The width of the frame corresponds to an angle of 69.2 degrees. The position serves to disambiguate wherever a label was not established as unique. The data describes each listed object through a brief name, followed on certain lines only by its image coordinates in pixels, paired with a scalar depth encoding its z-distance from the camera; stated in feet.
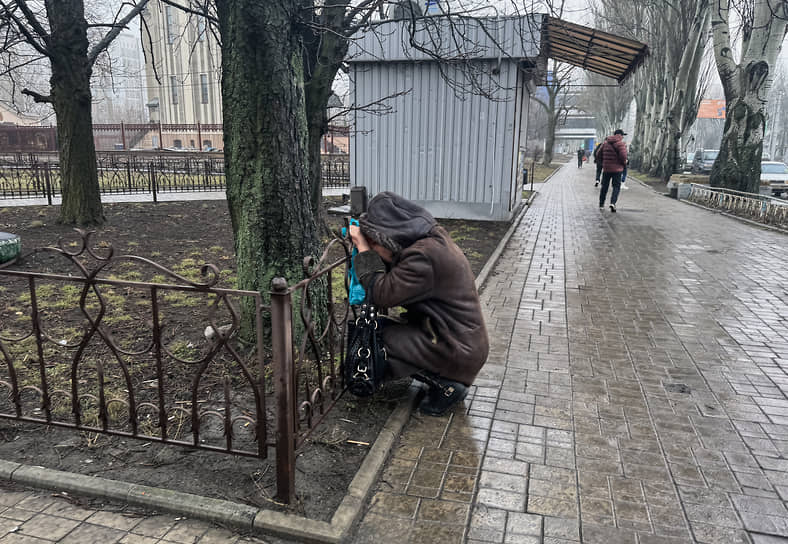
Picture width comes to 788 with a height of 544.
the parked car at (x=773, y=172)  72.49
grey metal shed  39.50
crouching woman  10.85
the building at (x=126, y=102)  235.20
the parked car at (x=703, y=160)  107.15
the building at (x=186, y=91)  175.32
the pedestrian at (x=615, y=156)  46.01
